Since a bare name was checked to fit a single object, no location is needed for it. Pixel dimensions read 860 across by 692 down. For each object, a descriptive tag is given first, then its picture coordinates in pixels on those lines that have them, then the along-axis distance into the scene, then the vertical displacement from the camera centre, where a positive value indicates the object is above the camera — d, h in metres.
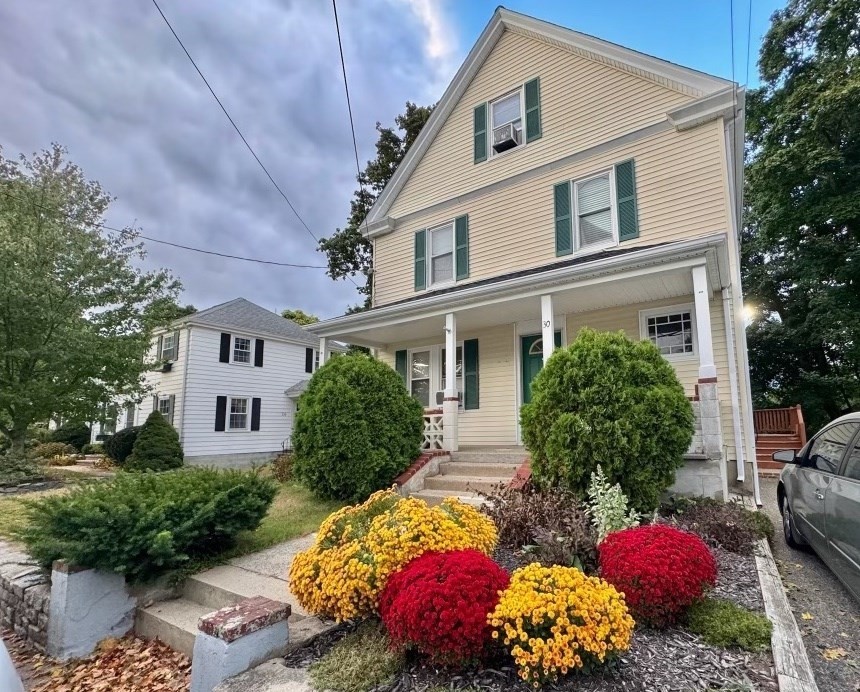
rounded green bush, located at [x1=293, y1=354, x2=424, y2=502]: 6.58 -0.38
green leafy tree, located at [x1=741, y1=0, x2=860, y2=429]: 14.46 +6.49
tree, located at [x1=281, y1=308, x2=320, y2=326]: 37.19 +7.07
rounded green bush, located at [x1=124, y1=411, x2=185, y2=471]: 13.84 -1.30
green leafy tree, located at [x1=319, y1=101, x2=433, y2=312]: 17.62 +8.08
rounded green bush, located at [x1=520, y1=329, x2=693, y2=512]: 5.04 -0.16
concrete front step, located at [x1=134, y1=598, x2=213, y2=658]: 3.72 -1.80
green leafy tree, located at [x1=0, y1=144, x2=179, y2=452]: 10.89 +2.54
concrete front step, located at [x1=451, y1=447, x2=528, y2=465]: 7.37 -0.80
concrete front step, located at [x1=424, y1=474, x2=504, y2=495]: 6.67 -1.13
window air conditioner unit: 10.50 +6.01
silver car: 3.28 -0.73
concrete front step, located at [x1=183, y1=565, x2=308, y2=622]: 3.90 -1.57
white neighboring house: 16.86 +0.83
